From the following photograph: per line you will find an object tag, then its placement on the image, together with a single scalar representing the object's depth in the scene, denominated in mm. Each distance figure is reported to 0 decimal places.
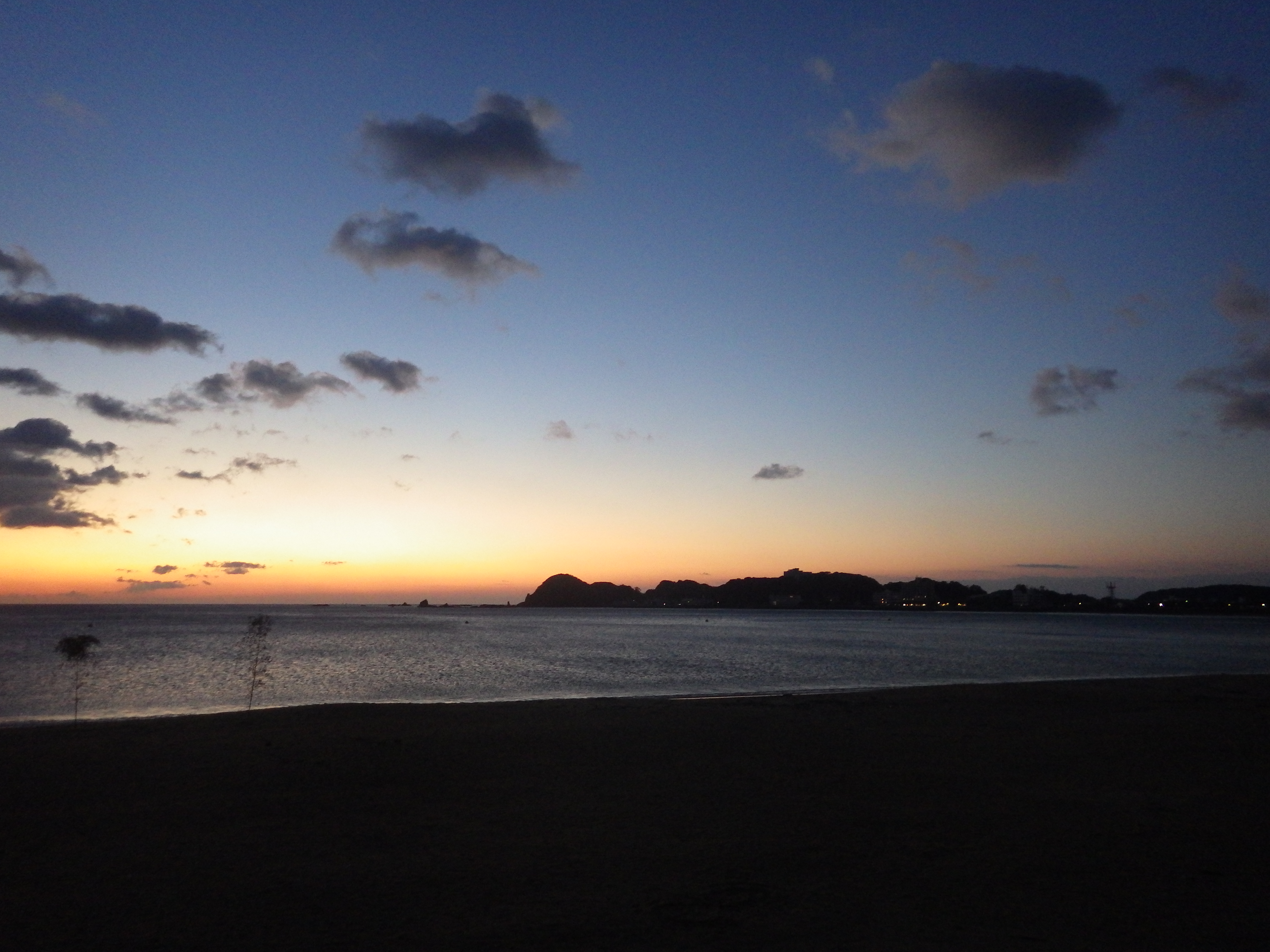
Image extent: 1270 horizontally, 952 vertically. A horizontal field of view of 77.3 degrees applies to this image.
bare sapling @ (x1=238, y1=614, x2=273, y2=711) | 25875
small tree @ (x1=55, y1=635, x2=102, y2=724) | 21781
